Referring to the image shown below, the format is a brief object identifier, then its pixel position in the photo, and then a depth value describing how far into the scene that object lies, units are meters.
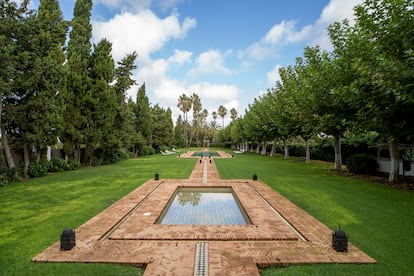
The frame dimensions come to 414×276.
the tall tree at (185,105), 67.88
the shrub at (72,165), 17.16
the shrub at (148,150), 34.28
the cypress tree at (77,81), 17.20
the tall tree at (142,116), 31.88
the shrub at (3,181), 11.32
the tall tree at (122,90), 21.64
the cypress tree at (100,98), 18.14
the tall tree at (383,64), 5.39
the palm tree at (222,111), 88.75
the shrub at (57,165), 16.05
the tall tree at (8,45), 10.73
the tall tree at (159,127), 38.62
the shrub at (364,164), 15.41
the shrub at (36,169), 13.59
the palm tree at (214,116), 91.81
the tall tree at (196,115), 73.22
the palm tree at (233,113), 86.19
